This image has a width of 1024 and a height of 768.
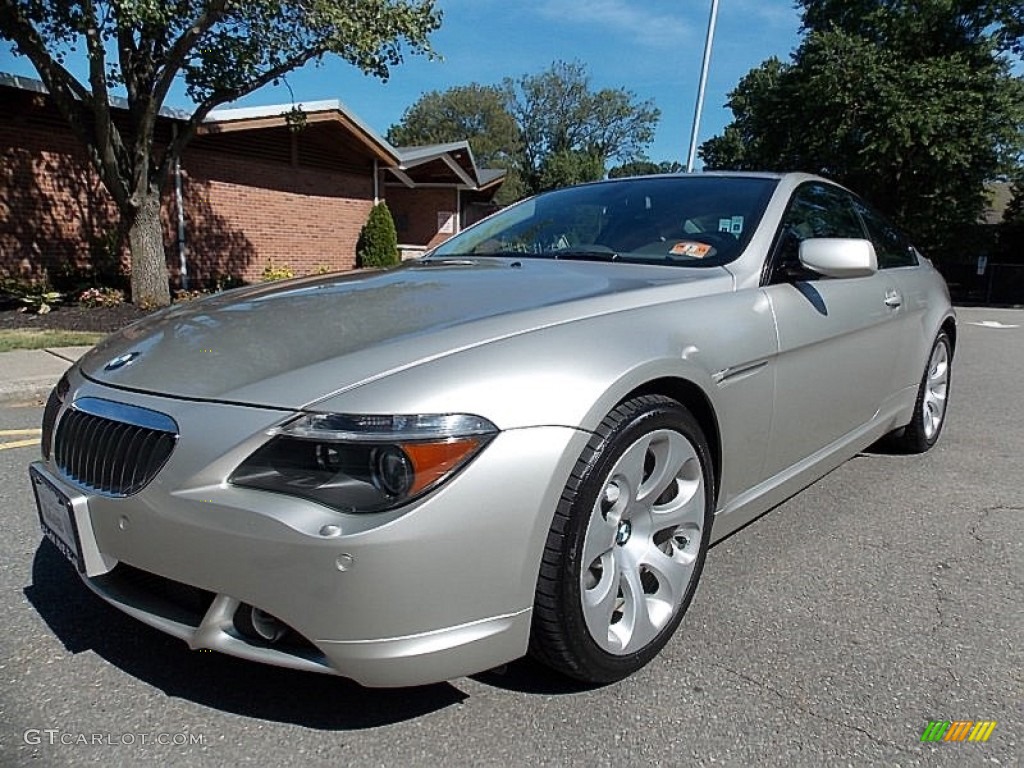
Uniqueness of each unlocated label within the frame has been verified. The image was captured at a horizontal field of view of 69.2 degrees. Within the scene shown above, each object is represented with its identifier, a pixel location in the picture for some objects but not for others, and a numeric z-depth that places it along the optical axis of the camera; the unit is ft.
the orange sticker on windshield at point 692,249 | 9.09
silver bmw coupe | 5.25
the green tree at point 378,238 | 54.29
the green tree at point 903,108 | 61.00
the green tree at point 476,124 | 210.79
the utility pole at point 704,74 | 50.75
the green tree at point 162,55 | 29.99
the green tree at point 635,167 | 218.18
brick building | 37.60
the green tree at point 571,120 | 208.74
